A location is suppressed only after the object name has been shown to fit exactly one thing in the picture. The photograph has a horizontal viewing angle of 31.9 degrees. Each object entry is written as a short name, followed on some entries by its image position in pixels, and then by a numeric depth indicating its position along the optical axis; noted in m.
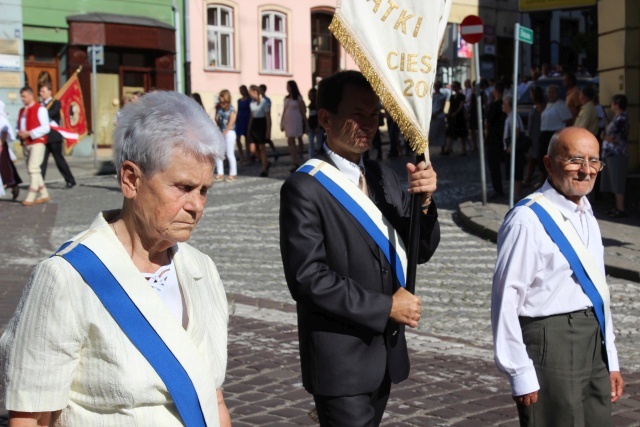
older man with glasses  4.11
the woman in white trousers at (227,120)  20.69
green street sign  14.00
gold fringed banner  3.81
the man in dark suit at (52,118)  19.16
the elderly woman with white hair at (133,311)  2.53
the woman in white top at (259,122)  23.75
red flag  22.00
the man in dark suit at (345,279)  3.74
